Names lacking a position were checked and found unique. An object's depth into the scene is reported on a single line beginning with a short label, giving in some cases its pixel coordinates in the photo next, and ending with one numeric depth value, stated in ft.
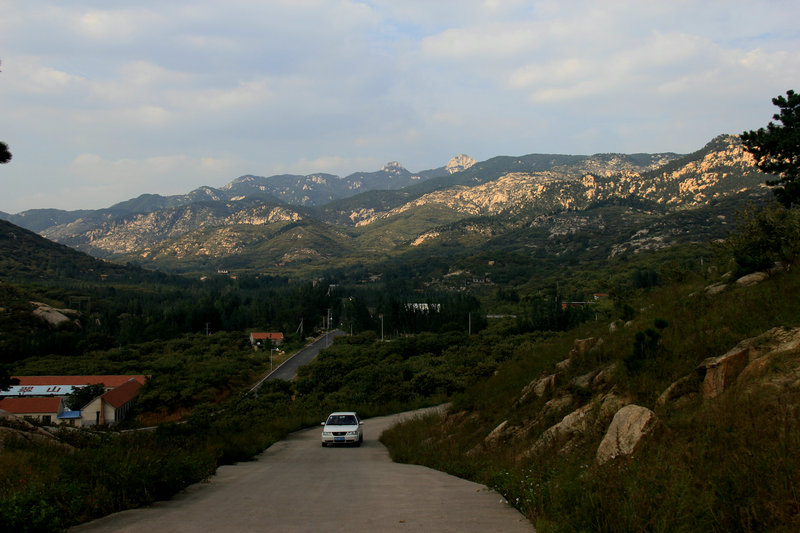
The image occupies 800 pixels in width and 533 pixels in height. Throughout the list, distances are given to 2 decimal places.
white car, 71.46
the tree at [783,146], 81.60
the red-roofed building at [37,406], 178.29
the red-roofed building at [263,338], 375.08
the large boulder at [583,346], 49.47
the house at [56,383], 209.36
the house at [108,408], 177.58
